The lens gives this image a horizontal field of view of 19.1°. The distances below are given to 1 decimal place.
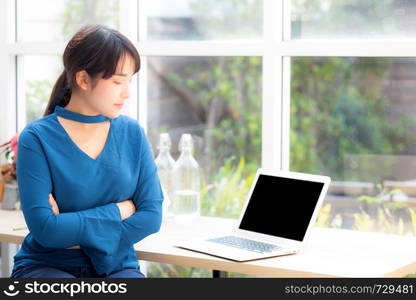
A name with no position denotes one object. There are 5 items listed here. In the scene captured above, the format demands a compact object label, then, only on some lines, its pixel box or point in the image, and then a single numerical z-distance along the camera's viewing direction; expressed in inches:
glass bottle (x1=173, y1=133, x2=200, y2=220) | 166.3
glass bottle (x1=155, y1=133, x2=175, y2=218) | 168.2
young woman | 125.2
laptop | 134.4
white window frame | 154.3
